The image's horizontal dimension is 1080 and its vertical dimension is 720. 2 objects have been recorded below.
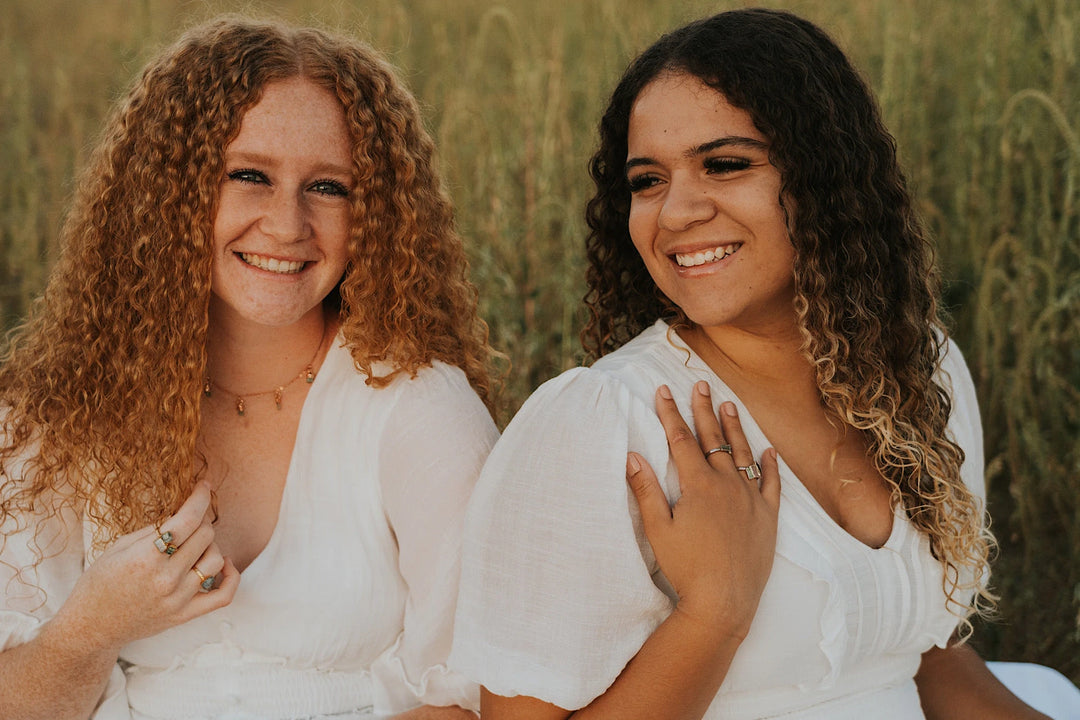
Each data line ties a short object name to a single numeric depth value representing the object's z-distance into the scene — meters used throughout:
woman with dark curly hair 1.50
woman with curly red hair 1.82
